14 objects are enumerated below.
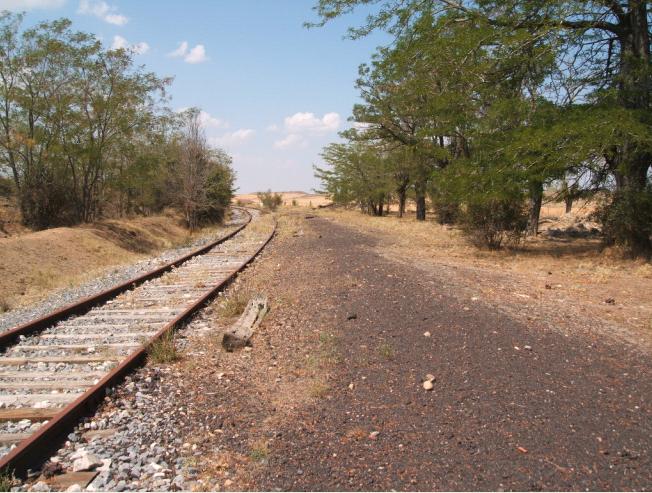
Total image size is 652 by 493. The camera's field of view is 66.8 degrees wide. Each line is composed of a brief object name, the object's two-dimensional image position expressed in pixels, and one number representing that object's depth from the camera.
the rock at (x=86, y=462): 3.60
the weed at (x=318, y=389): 4.82
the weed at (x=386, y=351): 5.65
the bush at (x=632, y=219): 11.80
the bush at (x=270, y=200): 64.12
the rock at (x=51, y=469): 3.54
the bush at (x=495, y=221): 14.18
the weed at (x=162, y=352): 5.80
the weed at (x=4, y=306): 10.18
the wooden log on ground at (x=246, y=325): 6.30
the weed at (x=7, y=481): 3.28
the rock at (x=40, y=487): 3.34
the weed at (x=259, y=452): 3.72
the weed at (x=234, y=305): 7.93
